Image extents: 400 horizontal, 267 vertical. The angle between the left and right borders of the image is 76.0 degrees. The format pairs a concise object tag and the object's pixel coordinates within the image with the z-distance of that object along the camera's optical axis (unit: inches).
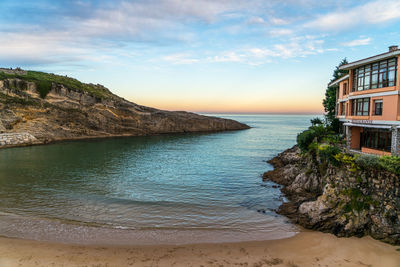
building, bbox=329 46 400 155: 893.2
